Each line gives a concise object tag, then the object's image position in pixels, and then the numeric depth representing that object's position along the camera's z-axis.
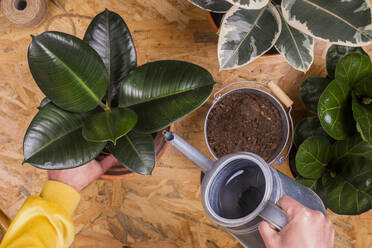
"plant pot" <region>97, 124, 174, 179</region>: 0.89
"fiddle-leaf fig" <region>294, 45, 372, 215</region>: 0.78
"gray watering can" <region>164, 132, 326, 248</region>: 0.59
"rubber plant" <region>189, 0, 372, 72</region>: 0.71
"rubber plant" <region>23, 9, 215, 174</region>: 0.64
